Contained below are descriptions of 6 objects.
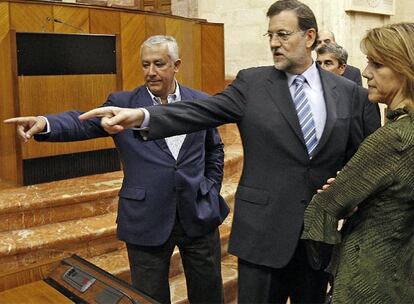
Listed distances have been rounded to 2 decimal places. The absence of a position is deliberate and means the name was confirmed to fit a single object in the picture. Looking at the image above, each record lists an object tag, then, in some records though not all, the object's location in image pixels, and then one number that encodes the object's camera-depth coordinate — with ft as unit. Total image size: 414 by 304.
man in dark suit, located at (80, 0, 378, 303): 6.27
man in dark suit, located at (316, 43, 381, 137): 12.03
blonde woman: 5.04
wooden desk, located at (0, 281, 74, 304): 4.82
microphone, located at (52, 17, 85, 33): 13.90
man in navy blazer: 7.50
